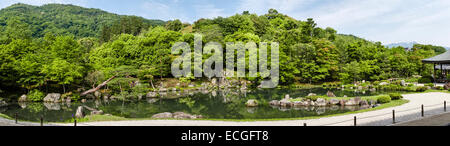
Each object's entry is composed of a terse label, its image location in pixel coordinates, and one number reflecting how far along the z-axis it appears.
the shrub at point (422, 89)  24.90
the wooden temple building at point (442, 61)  29.91
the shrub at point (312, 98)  21.76
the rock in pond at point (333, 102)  20.66
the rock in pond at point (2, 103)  23.78
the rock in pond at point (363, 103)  19.34
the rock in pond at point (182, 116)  15.19
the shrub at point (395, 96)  20.00
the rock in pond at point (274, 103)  21.54
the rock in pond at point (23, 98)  27.13
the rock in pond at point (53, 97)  27.30
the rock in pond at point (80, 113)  15.90
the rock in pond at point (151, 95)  30.27
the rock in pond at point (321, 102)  20.59
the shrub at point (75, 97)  27.96
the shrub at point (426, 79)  31.44
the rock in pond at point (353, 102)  19.80
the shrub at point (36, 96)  27.31
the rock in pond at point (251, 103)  21.16
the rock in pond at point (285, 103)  21.08
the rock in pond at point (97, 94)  30.24
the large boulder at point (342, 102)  20.15
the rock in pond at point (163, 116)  15.35
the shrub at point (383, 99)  19.19
